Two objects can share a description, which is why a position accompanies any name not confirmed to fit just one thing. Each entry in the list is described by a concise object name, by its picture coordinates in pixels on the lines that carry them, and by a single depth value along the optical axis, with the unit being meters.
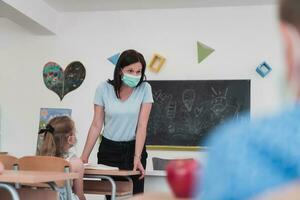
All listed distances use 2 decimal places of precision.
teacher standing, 2.95
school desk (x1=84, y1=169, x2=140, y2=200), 2.73
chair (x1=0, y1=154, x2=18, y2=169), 2.73
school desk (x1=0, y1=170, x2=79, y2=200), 1.79
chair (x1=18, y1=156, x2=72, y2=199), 2.48
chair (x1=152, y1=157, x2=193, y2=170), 4.72
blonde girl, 3.04
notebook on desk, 2.77
